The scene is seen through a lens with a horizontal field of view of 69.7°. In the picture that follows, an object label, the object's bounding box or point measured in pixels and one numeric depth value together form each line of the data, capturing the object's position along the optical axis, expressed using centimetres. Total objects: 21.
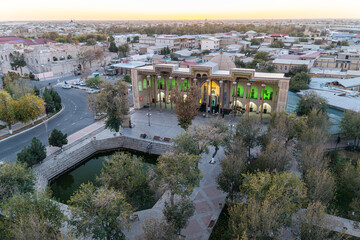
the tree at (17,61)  7106
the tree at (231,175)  2017
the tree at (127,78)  6121
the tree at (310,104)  3475
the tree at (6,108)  3331
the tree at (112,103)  3170
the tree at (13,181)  1845
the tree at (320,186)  1788
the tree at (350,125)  2912
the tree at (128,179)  1895
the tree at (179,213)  1736
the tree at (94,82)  5686
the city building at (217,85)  3778
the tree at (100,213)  1529
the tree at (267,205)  1412
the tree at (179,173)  1755
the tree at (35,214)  1444
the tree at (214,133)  2427
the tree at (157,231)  1482
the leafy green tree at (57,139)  2942
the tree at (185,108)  3102
